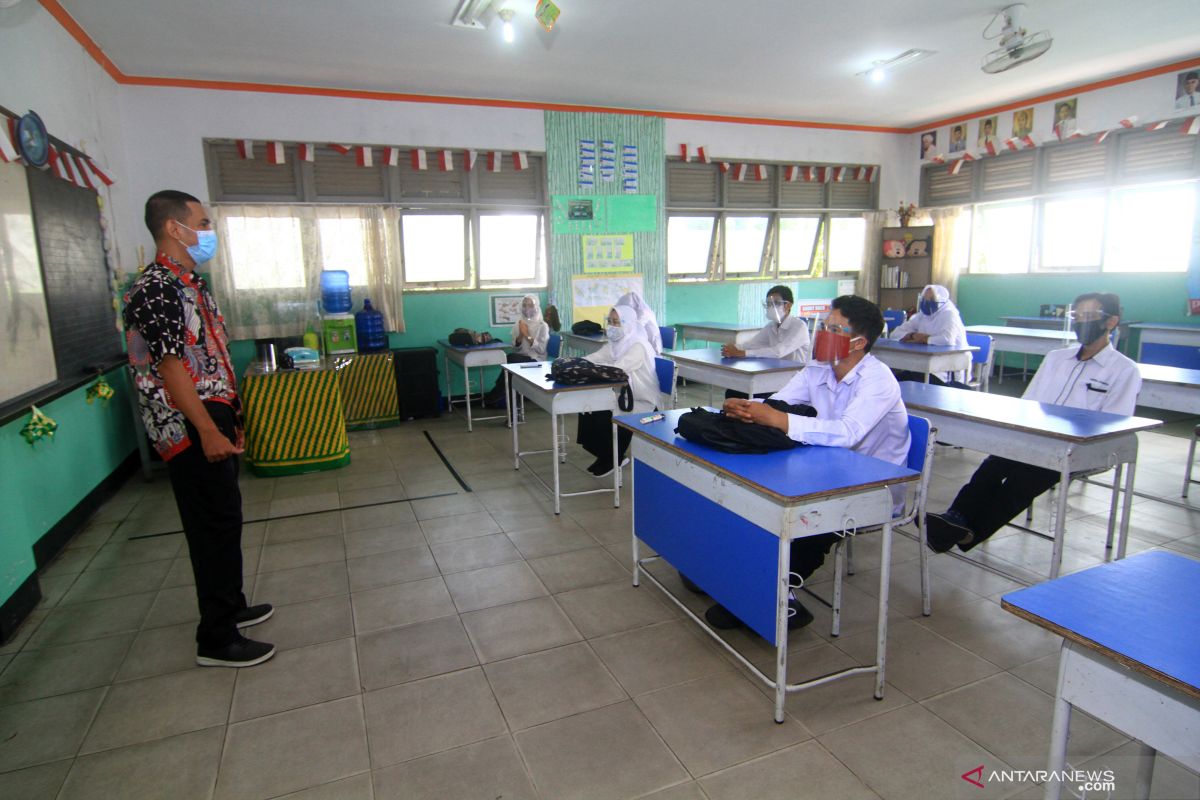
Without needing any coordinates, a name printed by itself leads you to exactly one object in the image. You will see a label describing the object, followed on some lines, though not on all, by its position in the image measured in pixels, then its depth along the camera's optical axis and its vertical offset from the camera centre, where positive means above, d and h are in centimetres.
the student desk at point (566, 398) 389 -66
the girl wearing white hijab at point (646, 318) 527 -25
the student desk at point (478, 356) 612 -61
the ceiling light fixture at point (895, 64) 577 +203
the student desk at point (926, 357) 519 -59
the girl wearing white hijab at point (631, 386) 444 -72
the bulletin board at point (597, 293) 762 -4
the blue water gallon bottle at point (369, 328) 643 -35
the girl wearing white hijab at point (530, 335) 660 -45
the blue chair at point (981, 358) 565 -64
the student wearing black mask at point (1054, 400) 297 -59
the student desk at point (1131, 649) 108 -63
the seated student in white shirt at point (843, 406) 240 -46
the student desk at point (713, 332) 726 -51
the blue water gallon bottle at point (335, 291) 630 +2
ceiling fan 470 +177
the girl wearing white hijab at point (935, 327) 577 -40
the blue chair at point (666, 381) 433 -62
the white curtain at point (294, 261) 614 +32
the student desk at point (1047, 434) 259 -63
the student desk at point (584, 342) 624 -53
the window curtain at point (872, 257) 905 +40
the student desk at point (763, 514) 196 -73
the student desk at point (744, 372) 448 -60
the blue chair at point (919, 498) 245 -85
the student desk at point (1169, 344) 585 -59
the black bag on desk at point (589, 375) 395 -52
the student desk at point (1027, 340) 605 -54
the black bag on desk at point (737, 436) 232 -54
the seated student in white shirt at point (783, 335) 527 -40
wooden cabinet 876 +29
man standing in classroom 213 -36
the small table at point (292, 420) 475 -93
